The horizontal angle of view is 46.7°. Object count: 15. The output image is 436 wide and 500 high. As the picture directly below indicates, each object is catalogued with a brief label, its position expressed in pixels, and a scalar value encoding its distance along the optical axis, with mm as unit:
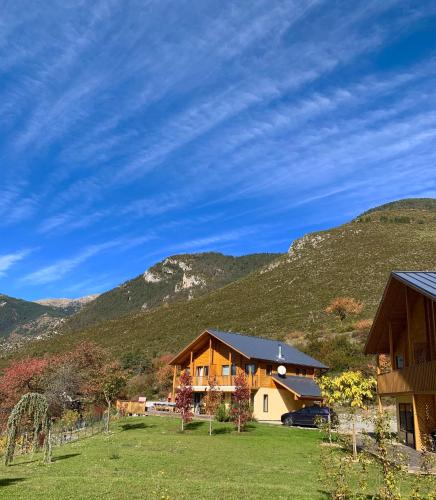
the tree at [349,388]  20719
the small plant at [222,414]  35406
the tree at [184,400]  31362
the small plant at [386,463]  8297
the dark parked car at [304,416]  33969
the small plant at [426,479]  7986
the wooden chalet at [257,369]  39500
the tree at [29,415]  19859
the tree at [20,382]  41000
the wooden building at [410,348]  21188
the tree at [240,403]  30328
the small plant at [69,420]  36594
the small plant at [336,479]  8852
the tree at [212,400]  35981
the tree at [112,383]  33906
